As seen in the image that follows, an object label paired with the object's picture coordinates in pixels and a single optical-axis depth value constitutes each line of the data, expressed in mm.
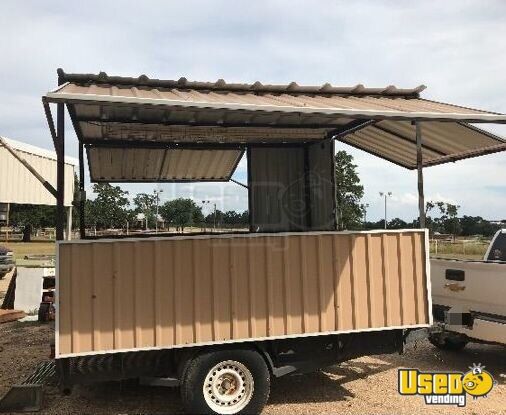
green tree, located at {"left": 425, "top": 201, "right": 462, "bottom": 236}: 60188
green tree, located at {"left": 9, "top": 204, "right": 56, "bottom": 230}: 45419
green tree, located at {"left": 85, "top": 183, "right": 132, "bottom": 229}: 27102
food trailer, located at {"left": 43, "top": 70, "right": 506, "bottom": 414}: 4836
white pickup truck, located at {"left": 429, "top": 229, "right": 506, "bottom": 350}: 6062
